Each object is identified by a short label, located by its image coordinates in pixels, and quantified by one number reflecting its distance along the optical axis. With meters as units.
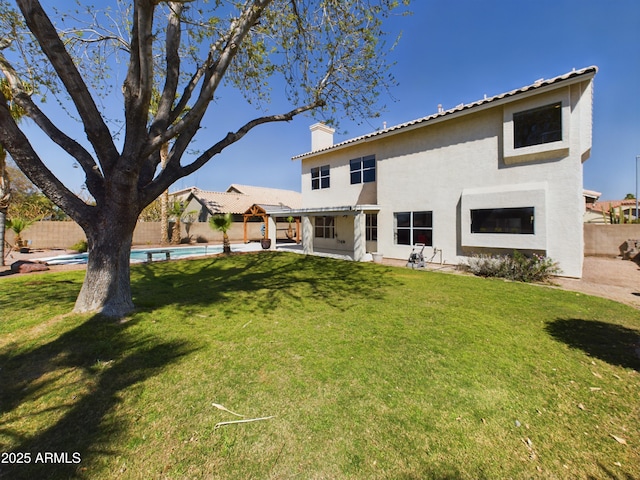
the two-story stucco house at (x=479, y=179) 9.35
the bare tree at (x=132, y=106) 4.44
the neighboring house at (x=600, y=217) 15.66
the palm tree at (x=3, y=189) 10.49
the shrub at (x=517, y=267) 9.34
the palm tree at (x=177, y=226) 23.44
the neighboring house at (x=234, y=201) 29.41
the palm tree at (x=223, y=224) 16.53
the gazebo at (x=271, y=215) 17.88
